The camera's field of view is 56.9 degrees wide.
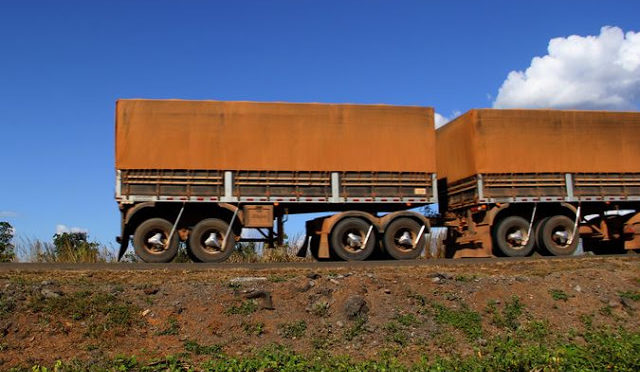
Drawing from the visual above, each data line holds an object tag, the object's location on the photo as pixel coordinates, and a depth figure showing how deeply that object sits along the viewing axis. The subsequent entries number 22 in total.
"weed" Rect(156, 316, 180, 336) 7.27
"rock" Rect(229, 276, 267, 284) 8.98
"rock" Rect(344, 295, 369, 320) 7.97
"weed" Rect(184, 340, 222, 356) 6.80
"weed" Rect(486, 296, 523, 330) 8.20
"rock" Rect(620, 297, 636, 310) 9.24
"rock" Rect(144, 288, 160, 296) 8.36
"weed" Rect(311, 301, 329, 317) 8.05
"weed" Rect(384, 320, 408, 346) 7.46
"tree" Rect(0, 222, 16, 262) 13.95
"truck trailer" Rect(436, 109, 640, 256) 14.41
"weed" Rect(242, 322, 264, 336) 7.39
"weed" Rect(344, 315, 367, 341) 7.47
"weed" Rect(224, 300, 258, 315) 7.87
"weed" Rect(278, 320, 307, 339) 7.44
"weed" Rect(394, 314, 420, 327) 7.93
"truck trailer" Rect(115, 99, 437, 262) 12.71
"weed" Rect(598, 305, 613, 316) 8.90
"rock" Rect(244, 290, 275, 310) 8.20
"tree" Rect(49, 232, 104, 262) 13.38
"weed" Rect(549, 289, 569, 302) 9.24
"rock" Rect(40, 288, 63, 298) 7.92
